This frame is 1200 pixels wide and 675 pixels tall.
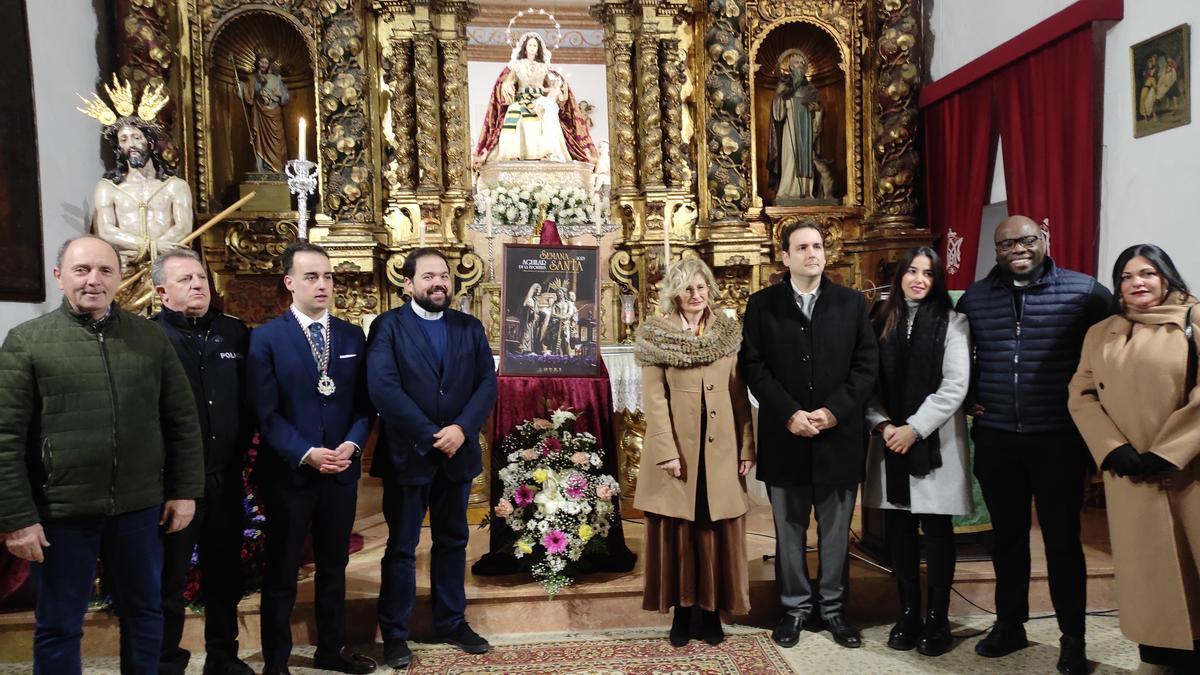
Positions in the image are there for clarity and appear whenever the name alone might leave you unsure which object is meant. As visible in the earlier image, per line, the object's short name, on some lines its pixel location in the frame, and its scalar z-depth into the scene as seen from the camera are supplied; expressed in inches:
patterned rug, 134.3
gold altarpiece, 253.0
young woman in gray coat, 134.6
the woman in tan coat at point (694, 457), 135.9
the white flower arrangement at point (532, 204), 244.5
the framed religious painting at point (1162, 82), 172.4
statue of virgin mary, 258.2
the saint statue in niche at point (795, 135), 269.7
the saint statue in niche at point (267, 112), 264.2
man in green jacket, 98.5
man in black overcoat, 136.9
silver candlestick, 178.2
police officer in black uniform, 121.0
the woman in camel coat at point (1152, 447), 113.1
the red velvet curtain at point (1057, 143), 197.3
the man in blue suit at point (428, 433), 132.3
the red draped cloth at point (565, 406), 168.2
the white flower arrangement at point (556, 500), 155.5
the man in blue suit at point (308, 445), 125.0
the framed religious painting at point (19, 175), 198.5
